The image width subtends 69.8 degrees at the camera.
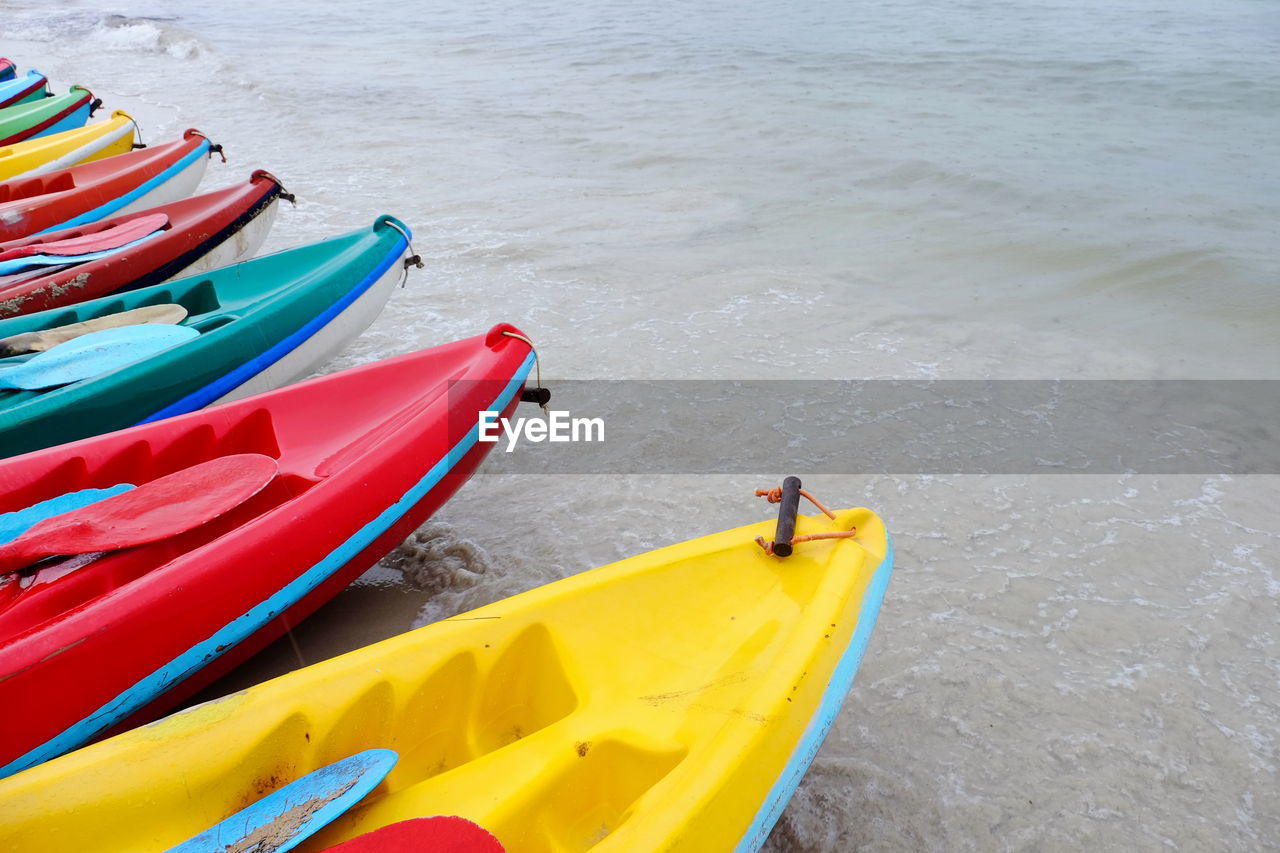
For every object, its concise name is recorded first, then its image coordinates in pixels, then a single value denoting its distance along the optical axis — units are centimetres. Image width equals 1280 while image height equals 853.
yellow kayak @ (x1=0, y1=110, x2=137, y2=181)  665
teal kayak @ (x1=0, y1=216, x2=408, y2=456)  328
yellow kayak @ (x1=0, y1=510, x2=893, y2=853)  175
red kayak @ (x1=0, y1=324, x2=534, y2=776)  214
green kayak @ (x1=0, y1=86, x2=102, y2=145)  795
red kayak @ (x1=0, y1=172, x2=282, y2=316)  419
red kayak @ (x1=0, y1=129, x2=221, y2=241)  543
